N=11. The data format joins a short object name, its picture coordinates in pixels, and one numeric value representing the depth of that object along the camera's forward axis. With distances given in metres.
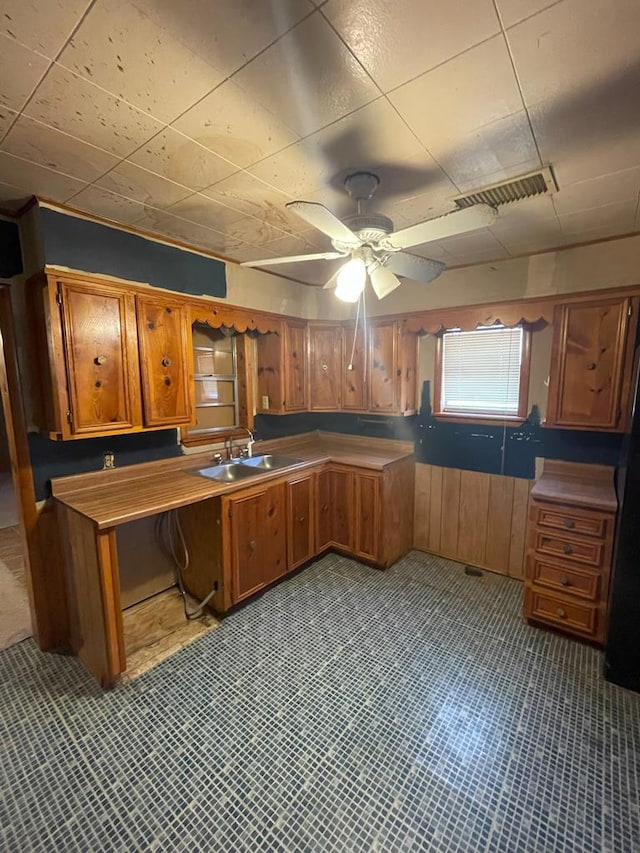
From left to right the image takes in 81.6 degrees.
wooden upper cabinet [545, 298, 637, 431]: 2.40
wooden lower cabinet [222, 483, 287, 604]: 2.52
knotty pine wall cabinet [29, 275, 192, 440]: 1.97
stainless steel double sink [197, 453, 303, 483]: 2.96
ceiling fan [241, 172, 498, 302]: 1.41
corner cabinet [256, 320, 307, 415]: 3.35
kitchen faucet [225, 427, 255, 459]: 3.18
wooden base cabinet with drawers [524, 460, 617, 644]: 2.21
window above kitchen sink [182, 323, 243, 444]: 3.04
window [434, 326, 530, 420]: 2.94
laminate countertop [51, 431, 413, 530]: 2.04
